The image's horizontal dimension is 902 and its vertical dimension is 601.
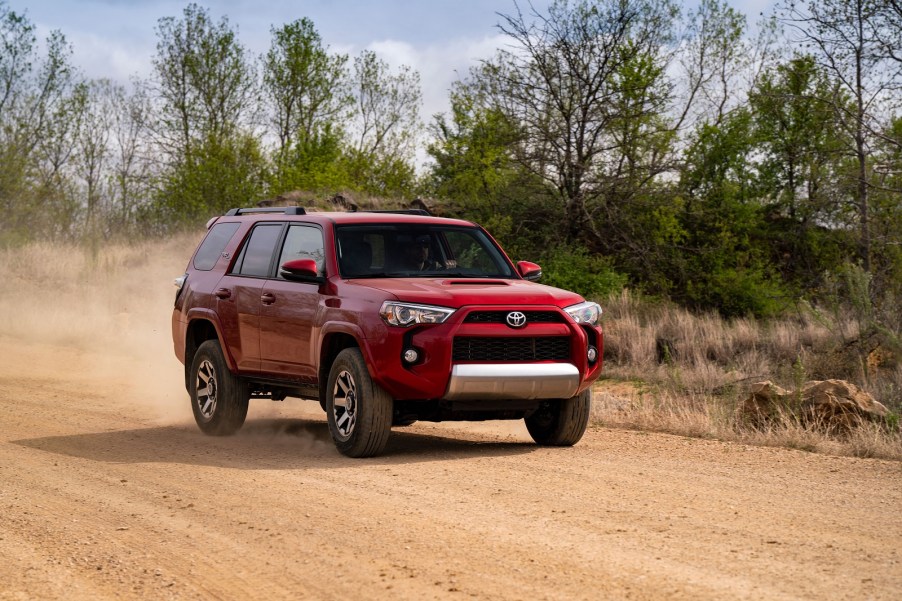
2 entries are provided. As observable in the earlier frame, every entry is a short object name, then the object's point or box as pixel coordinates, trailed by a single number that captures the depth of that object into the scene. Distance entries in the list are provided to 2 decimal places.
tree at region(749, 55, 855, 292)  29.19
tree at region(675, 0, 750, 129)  50.50
